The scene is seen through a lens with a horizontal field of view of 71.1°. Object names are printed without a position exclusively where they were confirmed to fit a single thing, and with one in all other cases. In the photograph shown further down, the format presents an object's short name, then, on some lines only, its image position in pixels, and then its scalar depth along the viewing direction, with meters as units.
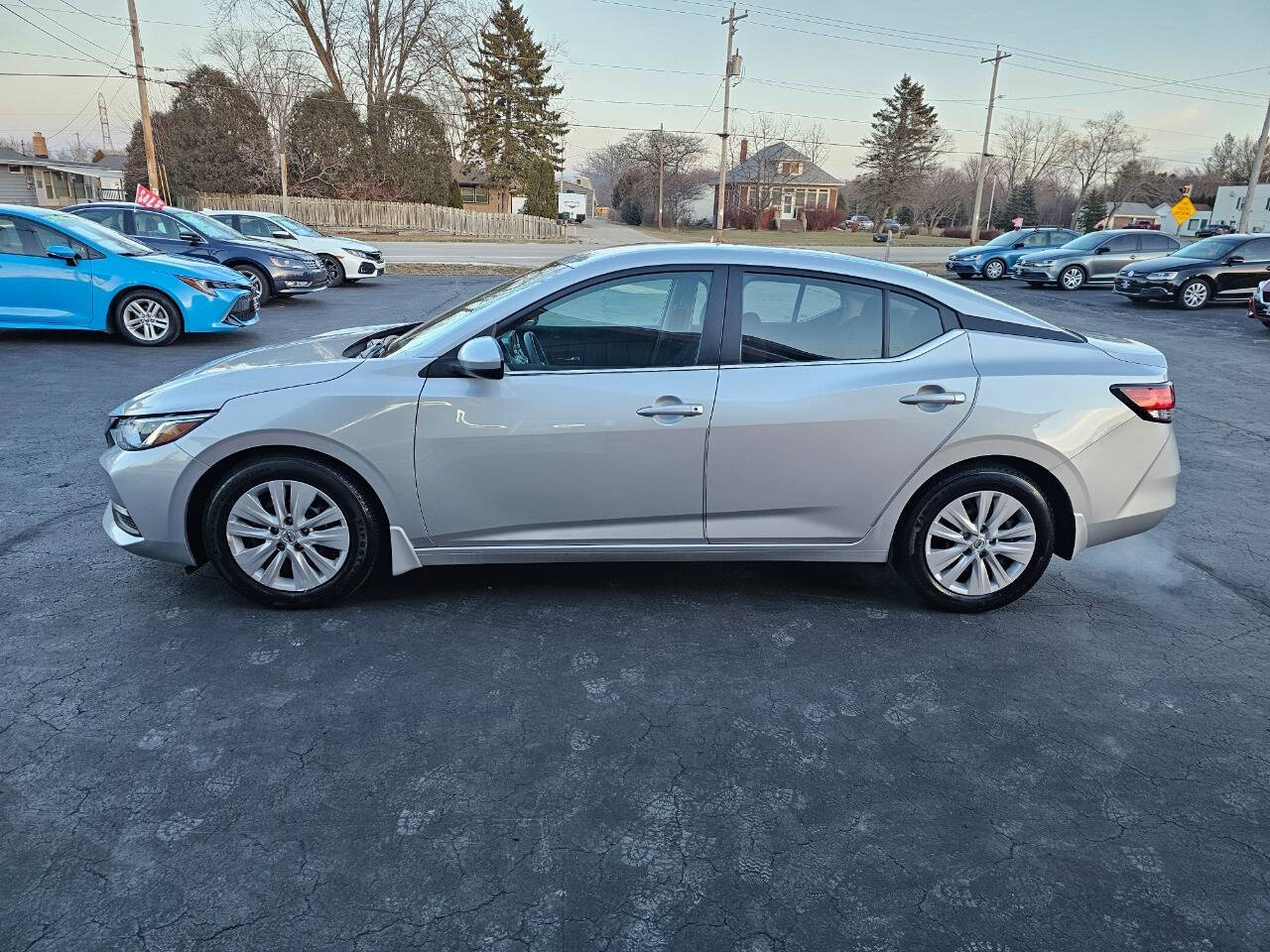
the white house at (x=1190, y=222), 78.19
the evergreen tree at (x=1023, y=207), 82.88
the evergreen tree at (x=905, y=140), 70.75
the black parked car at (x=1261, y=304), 14.43
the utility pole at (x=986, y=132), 49.12
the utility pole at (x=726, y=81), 39.59
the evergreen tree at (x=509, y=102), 54.38
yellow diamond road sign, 30.31
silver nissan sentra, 3.80
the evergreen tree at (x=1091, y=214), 81.50
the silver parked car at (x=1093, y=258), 23.38
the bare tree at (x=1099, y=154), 86.57
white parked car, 19.19
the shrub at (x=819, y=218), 72.44
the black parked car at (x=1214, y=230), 47.84
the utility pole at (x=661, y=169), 71.12
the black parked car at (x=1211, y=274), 18.88
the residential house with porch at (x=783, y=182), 81.19
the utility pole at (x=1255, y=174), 31.67
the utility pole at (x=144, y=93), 27.58
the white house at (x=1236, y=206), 76.44
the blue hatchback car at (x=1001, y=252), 26.77
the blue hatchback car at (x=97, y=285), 10.15
